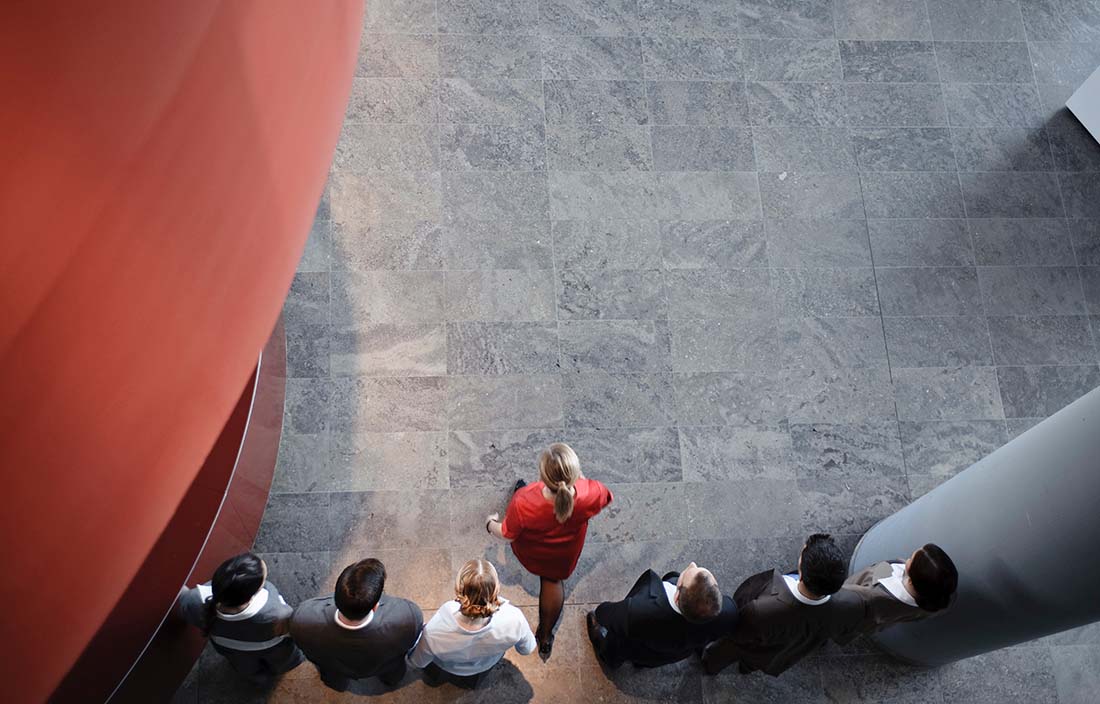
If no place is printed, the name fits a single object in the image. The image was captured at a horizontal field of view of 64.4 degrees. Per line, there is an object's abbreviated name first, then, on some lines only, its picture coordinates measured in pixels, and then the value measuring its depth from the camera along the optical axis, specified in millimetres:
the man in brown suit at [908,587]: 4840
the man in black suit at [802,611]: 4746
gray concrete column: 4312
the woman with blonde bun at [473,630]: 4586
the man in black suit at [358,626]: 4402
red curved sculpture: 1123
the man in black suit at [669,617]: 4676
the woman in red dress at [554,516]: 4883
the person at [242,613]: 4551
